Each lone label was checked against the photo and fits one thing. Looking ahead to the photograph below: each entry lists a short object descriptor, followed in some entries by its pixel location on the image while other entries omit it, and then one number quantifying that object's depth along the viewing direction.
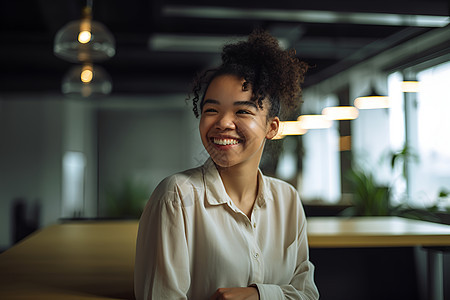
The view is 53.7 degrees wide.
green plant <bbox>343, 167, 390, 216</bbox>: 4.59
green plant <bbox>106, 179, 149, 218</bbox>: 5.25
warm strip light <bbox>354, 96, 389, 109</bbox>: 4.14
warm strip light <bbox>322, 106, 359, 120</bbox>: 5.02
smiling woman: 1.05
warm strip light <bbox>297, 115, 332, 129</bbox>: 5.84
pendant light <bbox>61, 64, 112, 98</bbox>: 3.13
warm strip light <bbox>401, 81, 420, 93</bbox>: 3.99
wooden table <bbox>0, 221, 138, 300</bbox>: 1.25
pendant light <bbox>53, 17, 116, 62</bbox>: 2.45
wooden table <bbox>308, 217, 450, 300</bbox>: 1.80
